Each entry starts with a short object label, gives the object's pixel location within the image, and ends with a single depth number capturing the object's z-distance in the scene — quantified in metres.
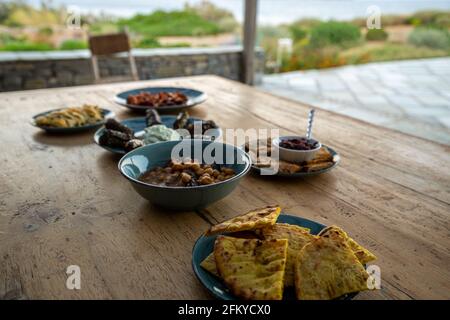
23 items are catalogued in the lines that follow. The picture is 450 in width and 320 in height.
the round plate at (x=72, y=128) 1.27
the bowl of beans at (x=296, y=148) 1.00
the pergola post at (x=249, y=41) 4.21
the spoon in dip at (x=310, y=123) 1.15
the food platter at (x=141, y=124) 1.18
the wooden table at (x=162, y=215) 0.60
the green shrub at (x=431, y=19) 7.39
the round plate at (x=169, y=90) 1.51
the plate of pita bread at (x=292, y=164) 0.96
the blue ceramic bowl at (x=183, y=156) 0.74
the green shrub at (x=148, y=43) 5.07
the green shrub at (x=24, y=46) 4.02
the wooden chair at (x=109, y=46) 2.42
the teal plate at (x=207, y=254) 0.55
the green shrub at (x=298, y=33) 7.22
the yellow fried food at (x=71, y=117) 1.30
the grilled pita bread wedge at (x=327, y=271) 0.53
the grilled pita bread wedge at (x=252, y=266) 0.52
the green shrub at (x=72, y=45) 4.43
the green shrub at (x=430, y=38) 7.36
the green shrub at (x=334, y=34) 7.06
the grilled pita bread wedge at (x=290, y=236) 0.59
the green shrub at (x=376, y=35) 7.39
